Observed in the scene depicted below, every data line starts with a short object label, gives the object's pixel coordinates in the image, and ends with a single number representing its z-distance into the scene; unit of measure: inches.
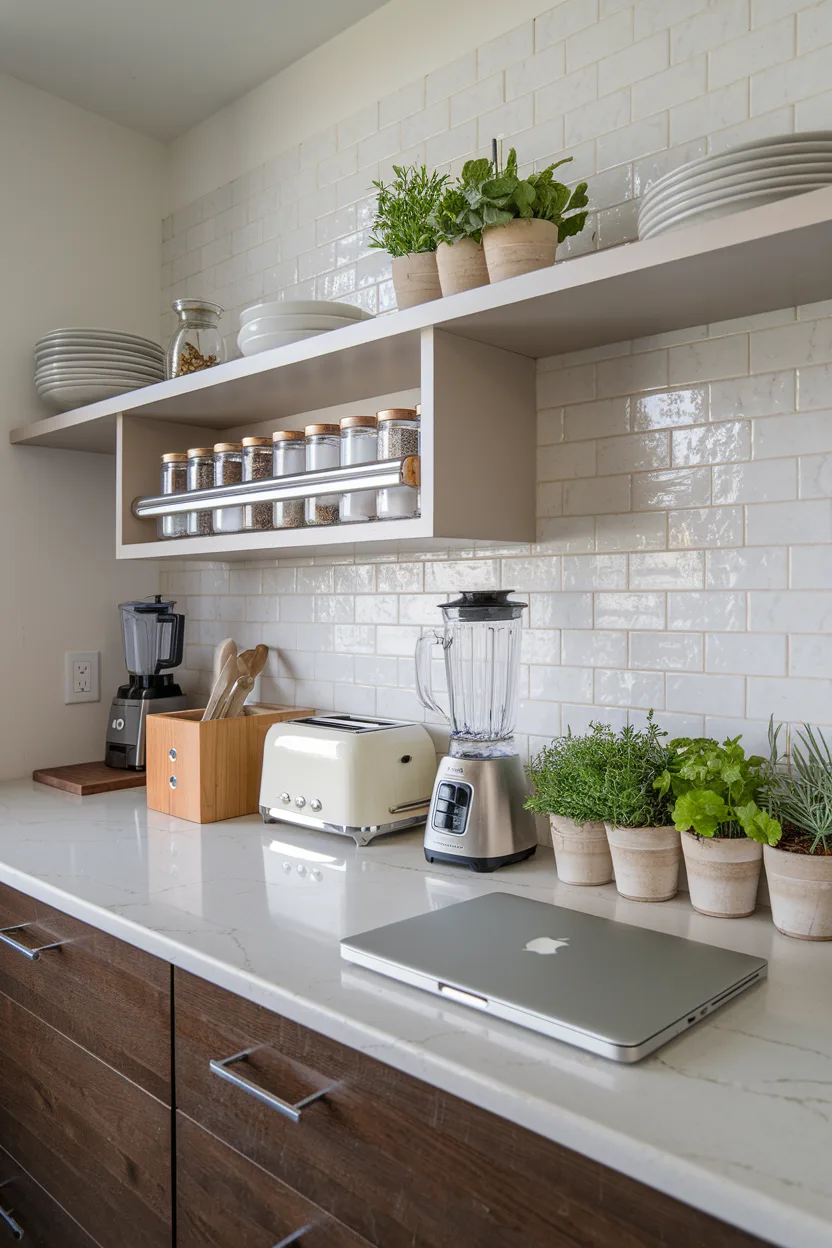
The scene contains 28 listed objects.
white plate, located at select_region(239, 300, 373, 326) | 72.6
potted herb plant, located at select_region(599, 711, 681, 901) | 54.9
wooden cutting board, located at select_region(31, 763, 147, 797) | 86.7
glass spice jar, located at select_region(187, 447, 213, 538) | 80.6
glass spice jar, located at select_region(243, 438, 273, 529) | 74.6
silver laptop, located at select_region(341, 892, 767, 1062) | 37.9
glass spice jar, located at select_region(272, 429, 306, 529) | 73.9
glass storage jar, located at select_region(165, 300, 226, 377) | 83.7
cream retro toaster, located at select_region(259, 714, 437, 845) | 67.9
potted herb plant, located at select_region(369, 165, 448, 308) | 64.3
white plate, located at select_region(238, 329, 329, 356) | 72.6
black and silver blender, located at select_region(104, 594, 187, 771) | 93.7
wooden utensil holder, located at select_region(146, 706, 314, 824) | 75.8
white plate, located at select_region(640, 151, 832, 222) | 46.5
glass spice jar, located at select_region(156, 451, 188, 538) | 83.7
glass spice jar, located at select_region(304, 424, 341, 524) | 71.0
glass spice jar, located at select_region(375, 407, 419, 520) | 63.3
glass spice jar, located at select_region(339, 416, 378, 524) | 66.1
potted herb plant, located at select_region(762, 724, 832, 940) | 48.5
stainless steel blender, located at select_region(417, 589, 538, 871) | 61.5
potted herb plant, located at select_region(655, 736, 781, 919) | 51.4
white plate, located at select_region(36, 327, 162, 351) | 91.8
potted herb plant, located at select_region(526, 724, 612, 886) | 57.0
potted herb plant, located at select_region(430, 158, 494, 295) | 59.8
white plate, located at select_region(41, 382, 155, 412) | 92.0
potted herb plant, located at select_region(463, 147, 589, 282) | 57.9
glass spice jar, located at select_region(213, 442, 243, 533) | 78.0
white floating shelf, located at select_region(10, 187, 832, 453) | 47.5
